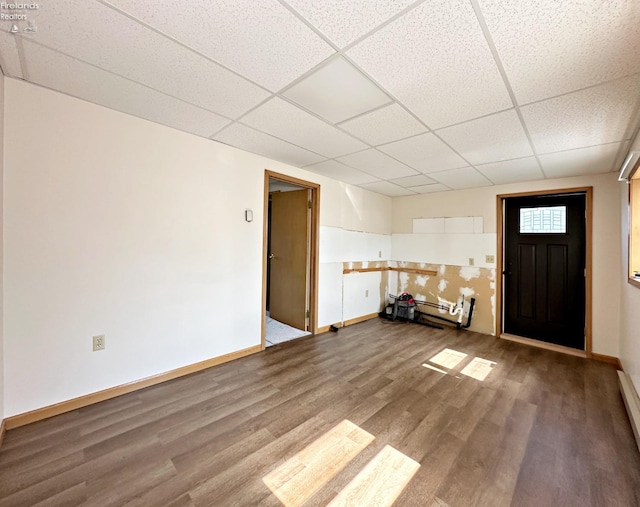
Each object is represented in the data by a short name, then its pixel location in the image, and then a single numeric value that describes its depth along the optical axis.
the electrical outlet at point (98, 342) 2.17
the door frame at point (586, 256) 3.43
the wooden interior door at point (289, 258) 4.14
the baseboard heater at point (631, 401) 1.91
